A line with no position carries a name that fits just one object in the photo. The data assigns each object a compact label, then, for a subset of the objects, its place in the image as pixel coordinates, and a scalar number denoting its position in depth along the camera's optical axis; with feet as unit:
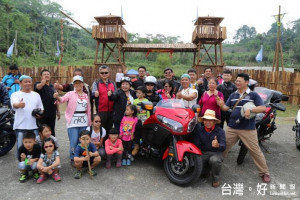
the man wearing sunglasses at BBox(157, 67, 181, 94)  15.78
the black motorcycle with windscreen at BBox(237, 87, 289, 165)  13.60
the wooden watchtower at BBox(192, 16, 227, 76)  46.37
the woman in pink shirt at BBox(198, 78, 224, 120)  12.53
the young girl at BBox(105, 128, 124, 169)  12.42
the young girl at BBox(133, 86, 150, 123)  13.83
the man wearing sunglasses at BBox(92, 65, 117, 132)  13.98
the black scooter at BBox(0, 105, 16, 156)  13.91
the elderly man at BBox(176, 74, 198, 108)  13.30
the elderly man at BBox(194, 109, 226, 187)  10.78
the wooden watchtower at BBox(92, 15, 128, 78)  45.55
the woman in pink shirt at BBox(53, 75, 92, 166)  12.39
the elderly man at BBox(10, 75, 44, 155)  11.84
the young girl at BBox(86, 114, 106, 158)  12.76
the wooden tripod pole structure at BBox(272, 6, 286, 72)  47.03
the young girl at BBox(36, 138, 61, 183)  10.72
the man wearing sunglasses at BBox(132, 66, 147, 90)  17.34
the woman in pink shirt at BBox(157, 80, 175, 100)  14.67
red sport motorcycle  10.37
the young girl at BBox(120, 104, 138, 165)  13.04
